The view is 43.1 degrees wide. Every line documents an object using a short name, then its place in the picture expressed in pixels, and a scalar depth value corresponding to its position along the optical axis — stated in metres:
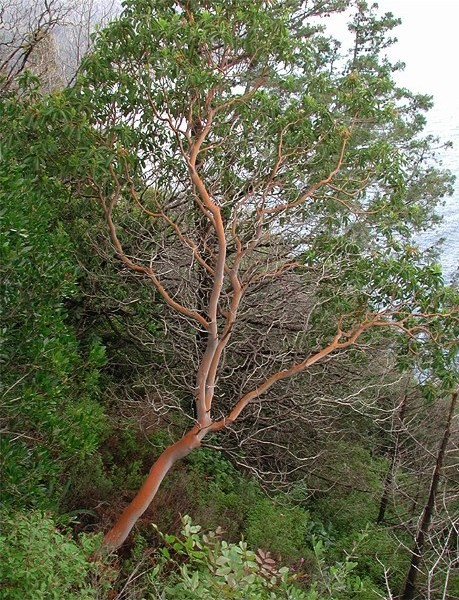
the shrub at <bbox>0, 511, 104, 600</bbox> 2.78
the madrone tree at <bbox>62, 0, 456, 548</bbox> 4.88
